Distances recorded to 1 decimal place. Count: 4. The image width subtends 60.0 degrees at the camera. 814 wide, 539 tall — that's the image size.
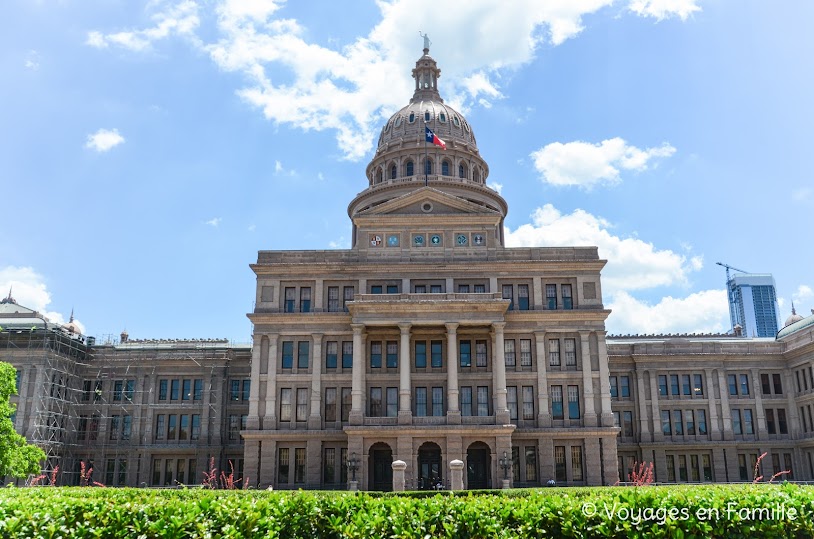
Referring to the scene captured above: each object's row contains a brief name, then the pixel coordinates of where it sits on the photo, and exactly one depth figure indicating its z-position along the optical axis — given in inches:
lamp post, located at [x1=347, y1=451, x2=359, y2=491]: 2102.6
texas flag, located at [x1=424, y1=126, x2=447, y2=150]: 2778.1
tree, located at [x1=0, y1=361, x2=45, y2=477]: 1902.1
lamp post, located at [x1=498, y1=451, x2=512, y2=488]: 2078.6
